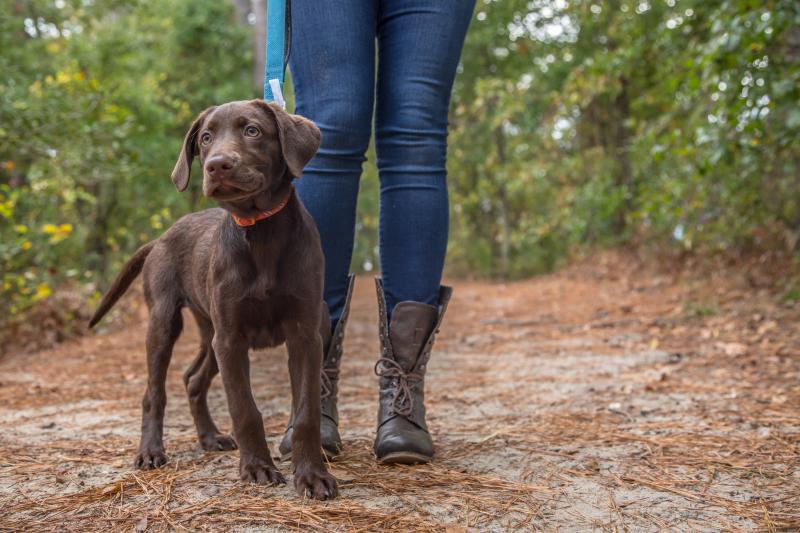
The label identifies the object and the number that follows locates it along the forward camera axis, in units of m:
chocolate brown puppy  2.14
